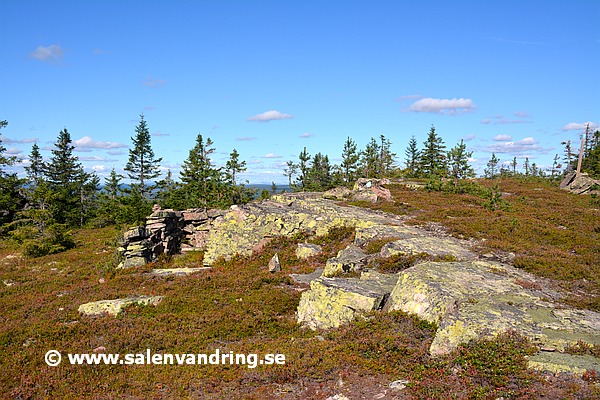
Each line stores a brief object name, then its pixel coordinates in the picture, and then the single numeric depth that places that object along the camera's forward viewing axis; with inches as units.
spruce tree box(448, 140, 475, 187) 2108.6
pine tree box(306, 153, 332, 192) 2610.7
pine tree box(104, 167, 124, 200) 2194.9
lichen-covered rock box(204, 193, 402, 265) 908.0
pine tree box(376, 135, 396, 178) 2982.8
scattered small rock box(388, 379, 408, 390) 323.6
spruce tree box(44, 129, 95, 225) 1982.0
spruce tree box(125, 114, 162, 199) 2086.6
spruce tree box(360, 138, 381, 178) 2449.4
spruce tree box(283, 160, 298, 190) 3041.3
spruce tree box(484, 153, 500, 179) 3567.9
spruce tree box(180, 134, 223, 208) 1689.2
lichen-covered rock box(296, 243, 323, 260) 817.8
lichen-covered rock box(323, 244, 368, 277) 640.4
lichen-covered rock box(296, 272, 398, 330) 472.4
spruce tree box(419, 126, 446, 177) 2512.3
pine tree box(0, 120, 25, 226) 1638.8
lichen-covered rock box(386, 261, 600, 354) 362.6
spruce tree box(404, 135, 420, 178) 2984.7
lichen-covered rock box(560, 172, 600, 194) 1674.5
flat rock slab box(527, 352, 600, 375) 294.4
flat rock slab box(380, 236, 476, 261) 624.5
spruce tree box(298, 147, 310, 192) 2768.2
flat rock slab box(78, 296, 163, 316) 581.9
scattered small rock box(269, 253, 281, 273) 768.9
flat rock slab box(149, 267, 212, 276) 808.9
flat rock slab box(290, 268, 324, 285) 689.0
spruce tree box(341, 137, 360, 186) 2356.1
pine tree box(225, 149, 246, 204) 1919.3
